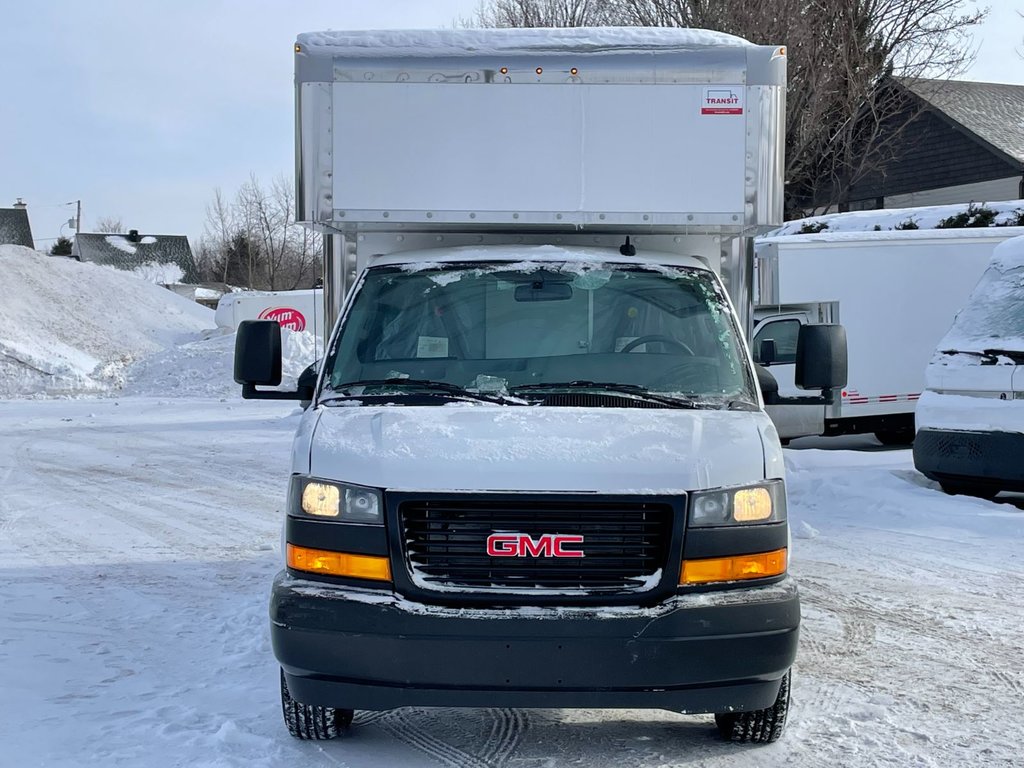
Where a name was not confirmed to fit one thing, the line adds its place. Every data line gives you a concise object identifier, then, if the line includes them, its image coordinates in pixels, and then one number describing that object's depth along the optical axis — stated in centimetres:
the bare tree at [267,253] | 6175
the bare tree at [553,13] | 2980
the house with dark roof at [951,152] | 2866
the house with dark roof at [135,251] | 7488
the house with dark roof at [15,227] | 7394
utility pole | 8538
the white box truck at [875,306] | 1505
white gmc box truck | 409
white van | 974
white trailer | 3250
